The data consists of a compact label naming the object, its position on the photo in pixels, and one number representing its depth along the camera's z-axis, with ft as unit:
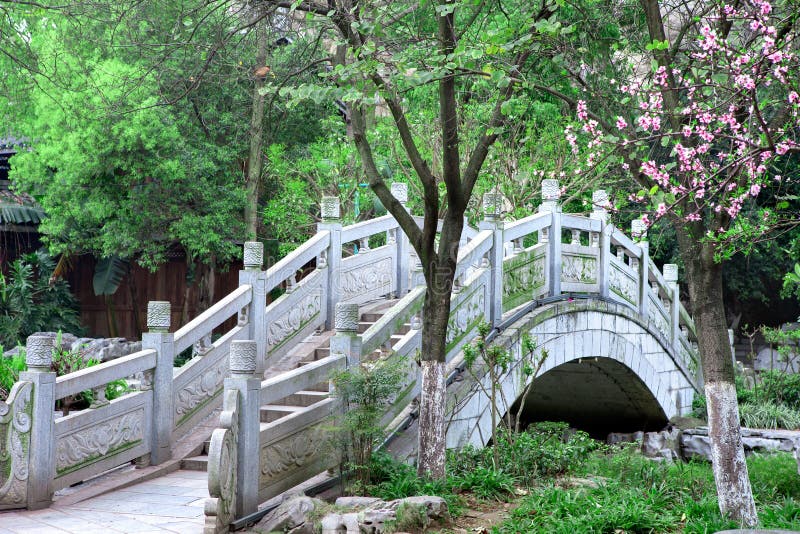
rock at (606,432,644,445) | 55.83
